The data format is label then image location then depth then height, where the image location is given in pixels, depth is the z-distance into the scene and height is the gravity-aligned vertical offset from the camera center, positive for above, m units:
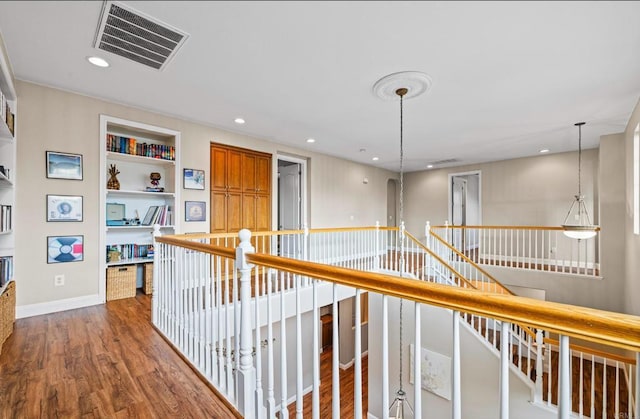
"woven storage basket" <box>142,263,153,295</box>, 3.90 -0.93
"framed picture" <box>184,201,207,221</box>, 4.23 -0.01
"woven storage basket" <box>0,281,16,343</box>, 2.37 -0.90
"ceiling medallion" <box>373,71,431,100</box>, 2.79 +1.31
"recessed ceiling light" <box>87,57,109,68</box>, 2.63 +1.40
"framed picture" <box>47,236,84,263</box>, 3.19 -0.44
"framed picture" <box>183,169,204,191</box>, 4.22 +0.48
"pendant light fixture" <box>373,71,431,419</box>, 2.76 +1.31
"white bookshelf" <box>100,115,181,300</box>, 3.54 +0.36
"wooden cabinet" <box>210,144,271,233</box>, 4.63 +0.36
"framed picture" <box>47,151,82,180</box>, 3.19 +0.51
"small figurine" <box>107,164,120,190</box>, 3.72 +0.40
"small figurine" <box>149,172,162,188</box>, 4.18 +0.47
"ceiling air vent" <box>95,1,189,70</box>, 2.05 +1.39
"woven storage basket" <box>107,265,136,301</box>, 3.59 -0.92
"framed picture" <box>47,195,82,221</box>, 3.19 +0.03
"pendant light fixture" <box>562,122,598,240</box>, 4.89 +0.00
